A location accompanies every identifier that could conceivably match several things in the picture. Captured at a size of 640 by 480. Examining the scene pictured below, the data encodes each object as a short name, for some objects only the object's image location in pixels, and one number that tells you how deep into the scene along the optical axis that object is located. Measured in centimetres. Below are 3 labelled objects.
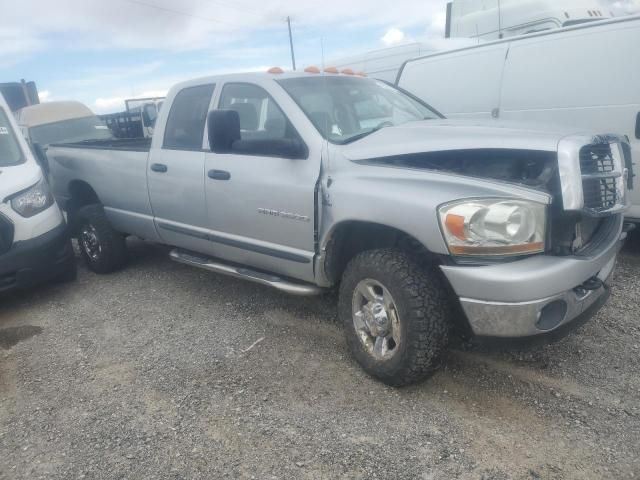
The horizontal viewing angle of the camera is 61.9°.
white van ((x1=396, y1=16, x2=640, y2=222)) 445
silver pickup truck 249
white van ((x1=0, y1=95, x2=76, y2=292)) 432
